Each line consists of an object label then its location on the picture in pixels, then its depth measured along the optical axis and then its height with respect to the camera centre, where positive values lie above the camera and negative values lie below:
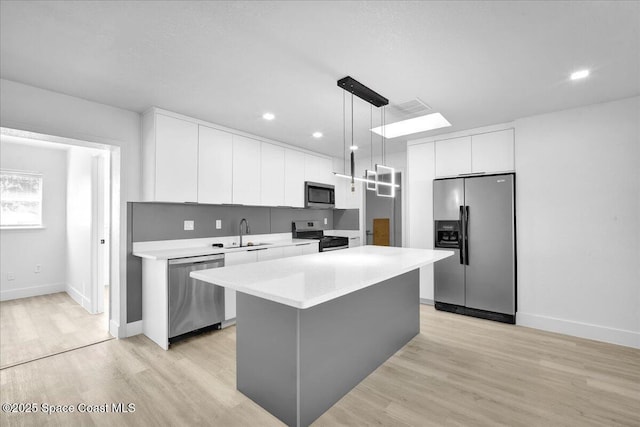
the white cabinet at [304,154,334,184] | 4.98 +0.81
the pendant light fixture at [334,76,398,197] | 2.44 +1.08
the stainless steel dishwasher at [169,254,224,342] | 2.87 -0.85
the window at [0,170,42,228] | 4.39 +0.26
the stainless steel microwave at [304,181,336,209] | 4.93 +0.35
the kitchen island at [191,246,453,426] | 1.67 -0.76
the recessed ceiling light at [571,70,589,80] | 2.37 +1.13
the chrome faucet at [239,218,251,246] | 4.31 -0.17
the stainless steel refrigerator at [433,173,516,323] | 3.53 -0.38
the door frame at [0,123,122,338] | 3.05 -0.30
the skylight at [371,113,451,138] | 3.61 +1.15
